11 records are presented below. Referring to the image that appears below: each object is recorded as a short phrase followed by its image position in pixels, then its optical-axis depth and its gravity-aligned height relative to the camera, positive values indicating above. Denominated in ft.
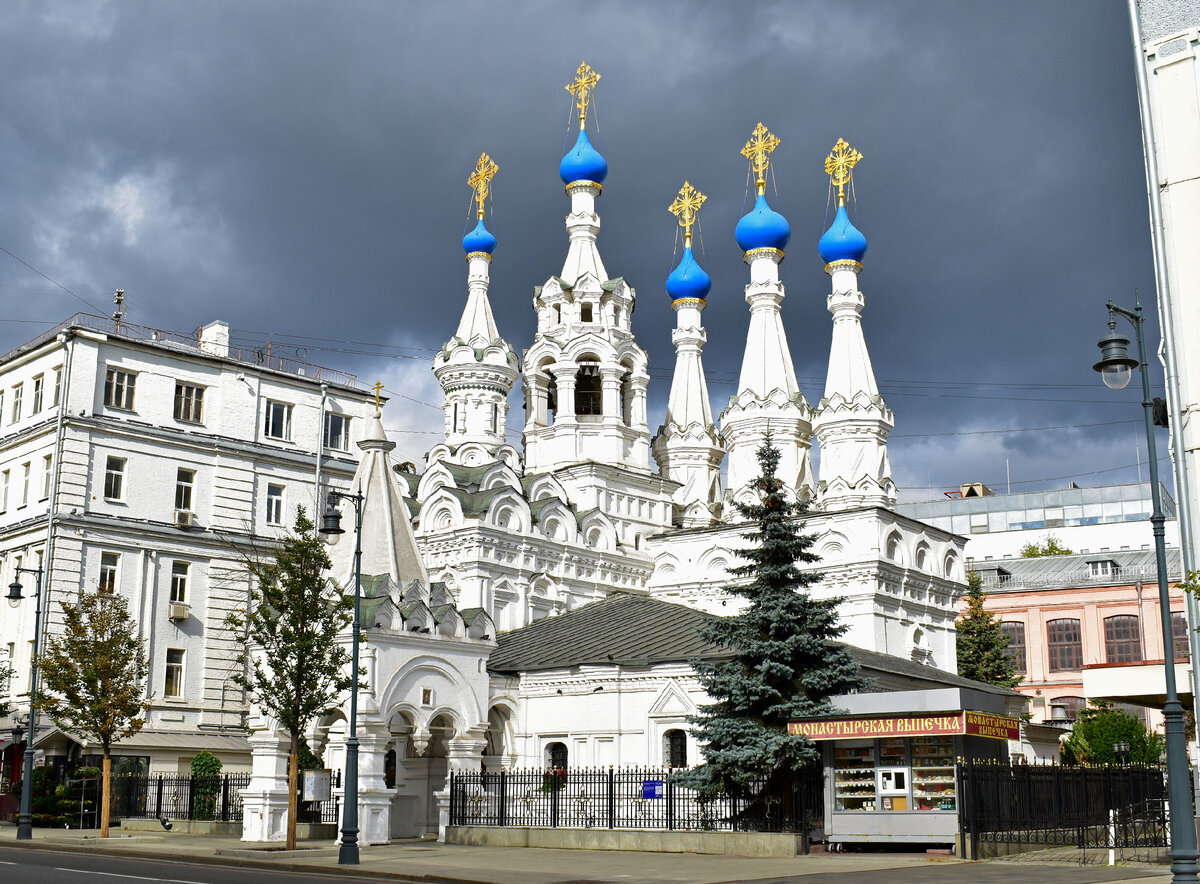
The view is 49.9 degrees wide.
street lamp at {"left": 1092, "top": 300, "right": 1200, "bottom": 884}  46.26 +2.62
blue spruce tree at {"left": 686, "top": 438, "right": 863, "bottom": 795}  82.48 +4.01
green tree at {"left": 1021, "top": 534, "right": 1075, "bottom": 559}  247.91 +35.01
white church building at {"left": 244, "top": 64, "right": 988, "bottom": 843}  103.14 +21.54
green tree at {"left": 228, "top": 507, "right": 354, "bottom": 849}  82.38 +5.52
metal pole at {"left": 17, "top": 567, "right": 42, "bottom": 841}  91.66 -4.61
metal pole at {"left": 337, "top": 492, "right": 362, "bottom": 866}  72.02 -3.18
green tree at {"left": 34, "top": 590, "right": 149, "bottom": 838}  95.45 +3.57
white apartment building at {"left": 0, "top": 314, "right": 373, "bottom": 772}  125.29 +23.48
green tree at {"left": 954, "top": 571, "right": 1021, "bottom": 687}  174.81 +11.08
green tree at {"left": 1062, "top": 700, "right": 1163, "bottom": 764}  153.89 -0.96
